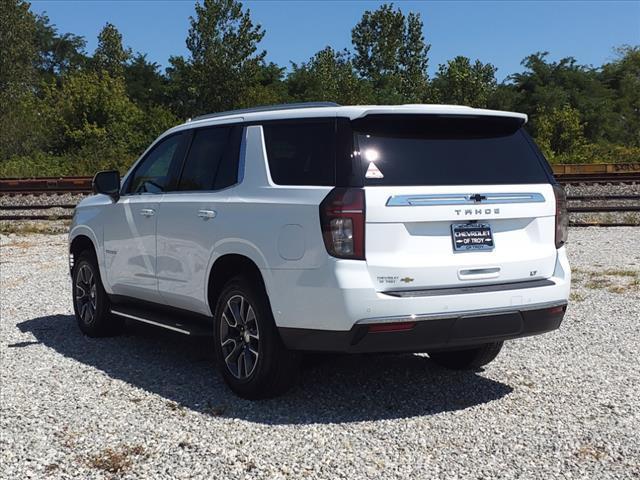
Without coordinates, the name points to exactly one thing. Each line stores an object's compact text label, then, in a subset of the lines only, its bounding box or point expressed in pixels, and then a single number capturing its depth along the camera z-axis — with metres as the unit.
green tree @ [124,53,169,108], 74.32
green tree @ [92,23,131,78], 88.81
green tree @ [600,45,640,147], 57.69
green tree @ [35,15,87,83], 109.38
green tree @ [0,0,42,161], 68.62
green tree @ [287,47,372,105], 60.91
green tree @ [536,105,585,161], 48.44
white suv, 4.83
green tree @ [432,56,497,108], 58.09
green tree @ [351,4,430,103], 89.50
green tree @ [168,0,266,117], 58.38
